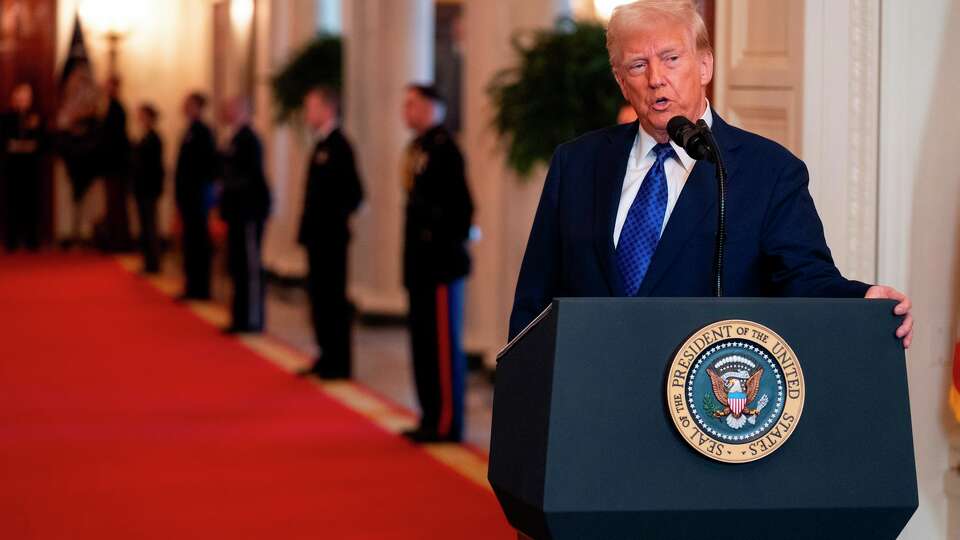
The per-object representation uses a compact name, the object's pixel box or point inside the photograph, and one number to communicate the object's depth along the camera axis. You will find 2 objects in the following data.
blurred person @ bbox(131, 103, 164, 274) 14.88
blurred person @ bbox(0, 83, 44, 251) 18.83
